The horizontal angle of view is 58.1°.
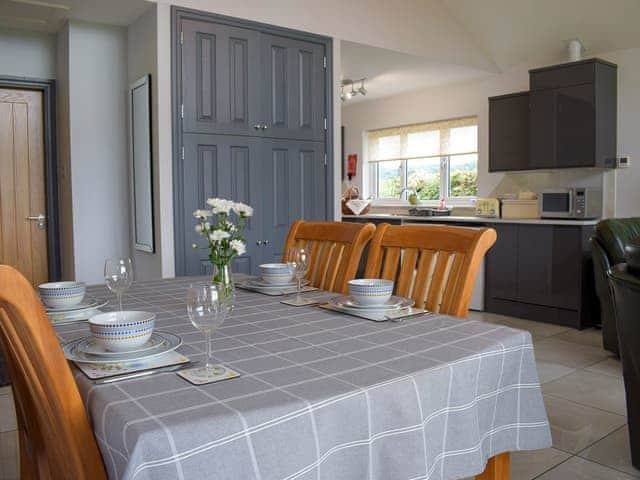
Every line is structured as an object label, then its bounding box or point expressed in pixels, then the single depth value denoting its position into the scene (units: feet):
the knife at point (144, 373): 3.40
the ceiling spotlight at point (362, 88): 18.98
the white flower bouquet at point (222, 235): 5.23
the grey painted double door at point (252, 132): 12.23
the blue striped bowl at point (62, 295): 5.40
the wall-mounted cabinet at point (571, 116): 15.20
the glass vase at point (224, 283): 3.56
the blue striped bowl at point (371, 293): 5.21
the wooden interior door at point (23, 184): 14.65
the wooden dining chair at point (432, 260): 5.51
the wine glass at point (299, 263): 5.90
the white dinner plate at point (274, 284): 6.61
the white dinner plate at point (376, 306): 5.22
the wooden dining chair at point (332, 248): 7.09
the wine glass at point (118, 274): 5.19
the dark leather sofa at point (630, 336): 6.63
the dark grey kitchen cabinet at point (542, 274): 14.75
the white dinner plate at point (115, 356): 3.71
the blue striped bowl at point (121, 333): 3.73
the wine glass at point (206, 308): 3.44
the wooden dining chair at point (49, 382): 2.70
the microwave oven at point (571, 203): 15.58
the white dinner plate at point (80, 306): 5.29
